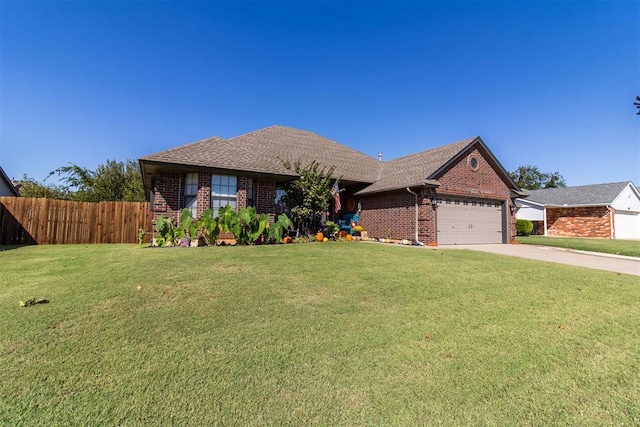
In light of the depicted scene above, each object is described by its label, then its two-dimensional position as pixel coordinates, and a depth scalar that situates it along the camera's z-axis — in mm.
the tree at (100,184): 24375
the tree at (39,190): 22625
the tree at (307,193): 13172
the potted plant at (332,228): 14027
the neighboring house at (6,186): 17344
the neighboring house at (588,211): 24047
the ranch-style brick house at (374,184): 11625
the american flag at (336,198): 14758
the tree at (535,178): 55750
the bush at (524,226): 25391
